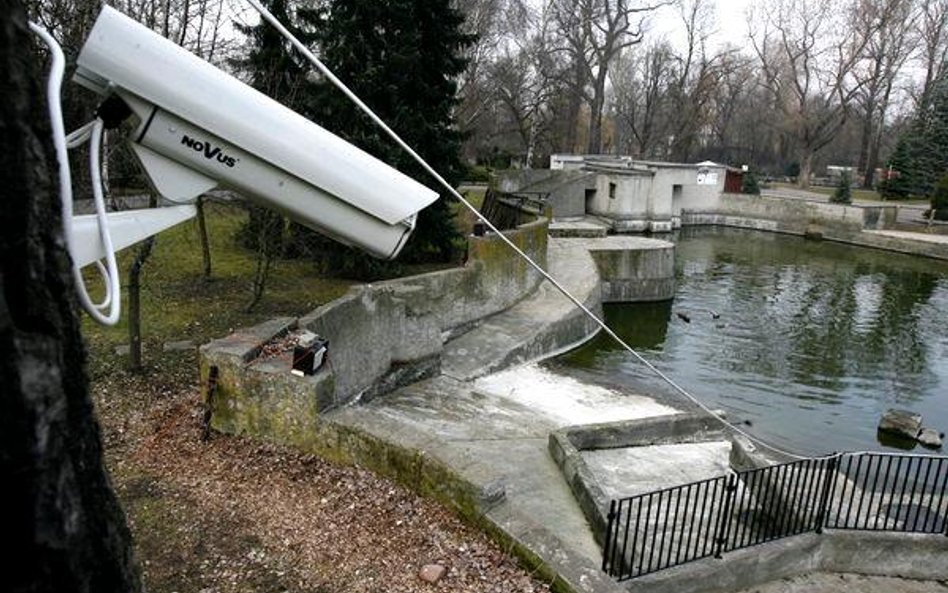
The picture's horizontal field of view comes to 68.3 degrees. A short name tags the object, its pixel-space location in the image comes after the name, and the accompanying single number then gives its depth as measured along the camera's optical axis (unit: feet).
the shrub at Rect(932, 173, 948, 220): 114.62
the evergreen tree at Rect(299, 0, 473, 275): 51.26
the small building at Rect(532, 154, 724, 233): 111.55
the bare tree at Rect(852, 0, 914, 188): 148.36
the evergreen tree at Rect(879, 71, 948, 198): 150.41
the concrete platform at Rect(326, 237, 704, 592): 18.31
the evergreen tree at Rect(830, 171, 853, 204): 129.96
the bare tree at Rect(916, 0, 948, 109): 164.35
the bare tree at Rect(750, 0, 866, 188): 151.43
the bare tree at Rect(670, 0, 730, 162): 166.40
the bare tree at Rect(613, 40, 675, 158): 177.68
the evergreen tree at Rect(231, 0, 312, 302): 40.73
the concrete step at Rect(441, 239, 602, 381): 42.16
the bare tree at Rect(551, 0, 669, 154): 150.51
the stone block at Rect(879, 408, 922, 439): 44.24
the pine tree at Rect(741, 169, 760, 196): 143.95
